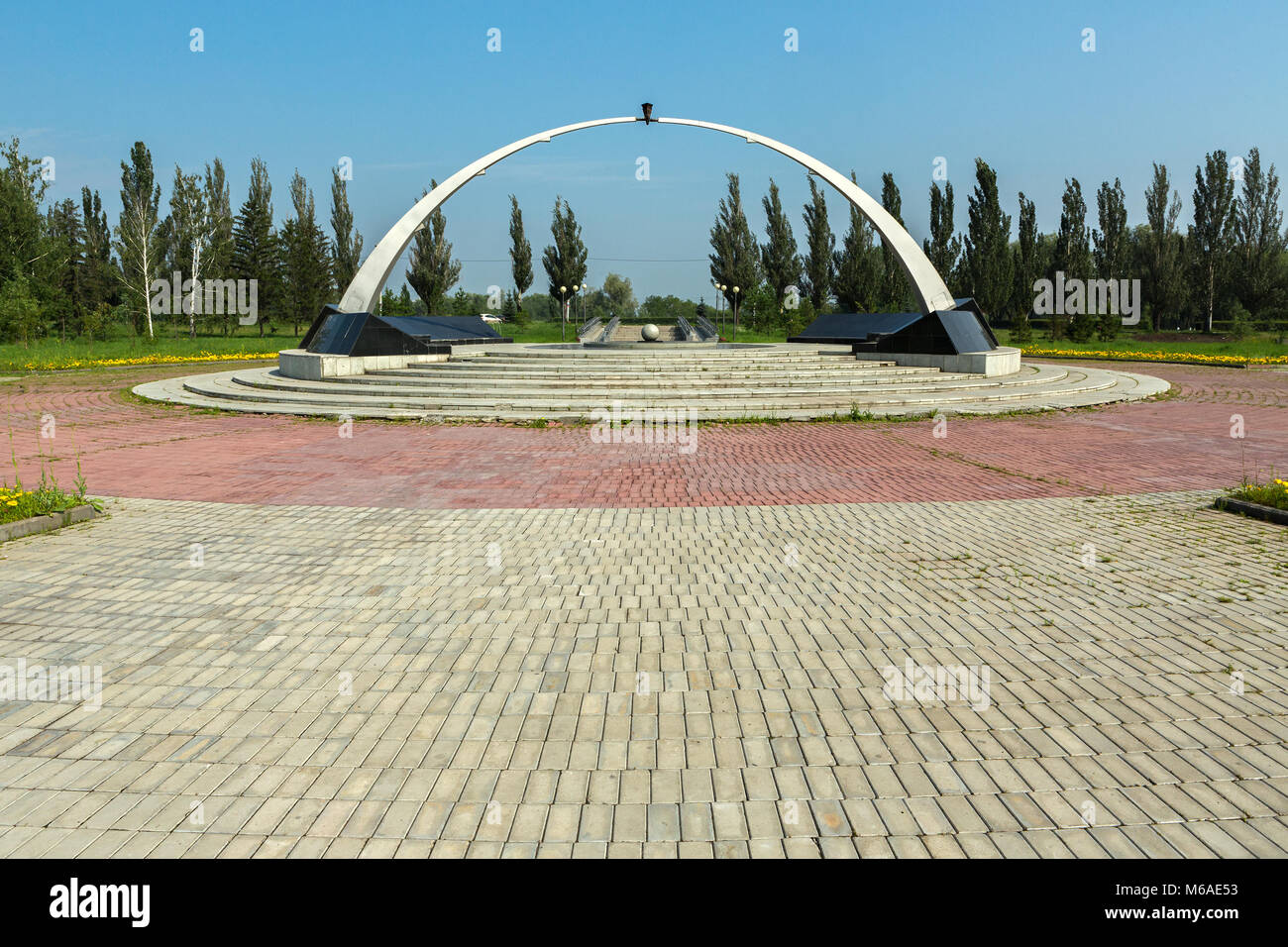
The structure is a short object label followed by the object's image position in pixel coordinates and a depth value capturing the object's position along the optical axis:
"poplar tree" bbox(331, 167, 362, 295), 53.66
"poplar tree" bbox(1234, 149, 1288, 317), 49.47
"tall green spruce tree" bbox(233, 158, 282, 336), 54.75
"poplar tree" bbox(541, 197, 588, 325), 48.69
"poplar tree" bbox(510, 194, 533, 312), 49.72
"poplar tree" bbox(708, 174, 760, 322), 48.78
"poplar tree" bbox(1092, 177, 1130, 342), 49.78
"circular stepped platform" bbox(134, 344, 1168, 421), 15.80
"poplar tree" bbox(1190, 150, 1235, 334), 51.16
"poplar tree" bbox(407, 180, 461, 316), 48.19
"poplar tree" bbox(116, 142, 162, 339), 48.12
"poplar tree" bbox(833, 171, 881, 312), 47.09
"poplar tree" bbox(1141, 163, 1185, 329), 49.84
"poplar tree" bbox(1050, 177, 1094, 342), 45.66
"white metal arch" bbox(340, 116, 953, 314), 25.28
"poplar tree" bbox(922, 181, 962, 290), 47.06
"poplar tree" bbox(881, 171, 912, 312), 46.69
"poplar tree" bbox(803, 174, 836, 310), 49.12
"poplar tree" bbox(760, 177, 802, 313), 49.72
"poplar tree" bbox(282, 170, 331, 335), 51.53
